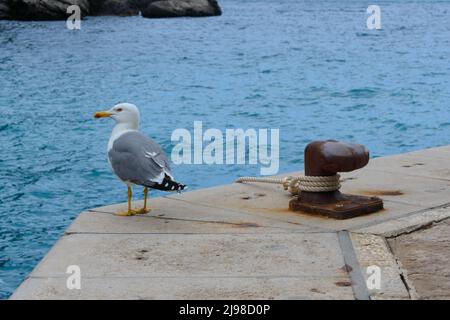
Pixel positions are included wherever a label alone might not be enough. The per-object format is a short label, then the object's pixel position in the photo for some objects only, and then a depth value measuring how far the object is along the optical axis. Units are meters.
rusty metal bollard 4.78
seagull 4.87
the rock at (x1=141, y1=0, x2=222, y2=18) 56.16
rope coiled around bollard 4.92
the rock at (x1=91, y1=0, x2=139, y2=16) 57.75
